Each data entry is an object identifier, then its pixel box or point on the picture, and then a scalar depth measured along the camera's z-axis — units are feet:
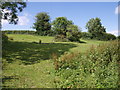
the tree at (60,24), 94.95
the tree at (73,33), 85.24
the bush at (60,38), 83.22
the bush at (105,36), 130.71
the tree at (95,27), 146.23
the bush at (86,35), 131.14
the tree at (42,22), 148.92
